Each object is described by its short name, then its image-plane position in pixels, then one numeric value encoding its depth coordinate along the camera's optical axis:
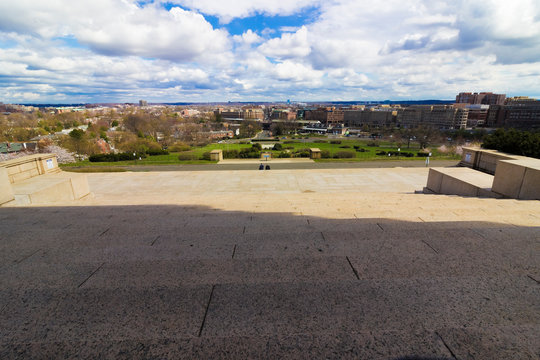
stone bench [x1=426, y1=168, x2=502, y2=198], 9.89
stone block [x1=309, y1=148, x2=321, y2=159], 36.72
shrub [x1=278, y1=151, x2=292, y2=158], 40.96
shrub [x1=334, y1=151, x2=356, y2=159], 39.73
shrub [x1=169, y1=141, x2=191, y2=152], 54.65
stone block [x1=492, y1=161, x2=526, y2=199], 8.22
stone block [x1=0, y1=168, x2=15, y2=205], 7.71
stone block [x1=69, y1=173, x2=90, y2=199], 11.23
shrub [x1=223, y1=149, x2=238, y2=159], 40.09
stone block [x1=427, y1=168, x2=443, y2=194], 12.37
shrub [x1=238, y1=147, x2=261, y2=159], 39.75
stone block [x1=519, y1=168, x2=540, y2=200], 7.80
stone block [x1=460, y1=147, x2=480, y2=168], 14.25
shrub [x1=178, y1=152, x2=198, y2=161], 38.04
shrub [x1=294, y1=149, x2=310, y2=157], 40.88
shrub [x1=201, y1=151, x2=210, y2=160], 38.06
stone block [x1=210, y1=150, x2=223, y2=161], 35.31
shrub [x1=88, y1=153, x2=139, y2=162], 37.44
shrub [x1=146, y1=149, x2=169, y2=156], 45.33
